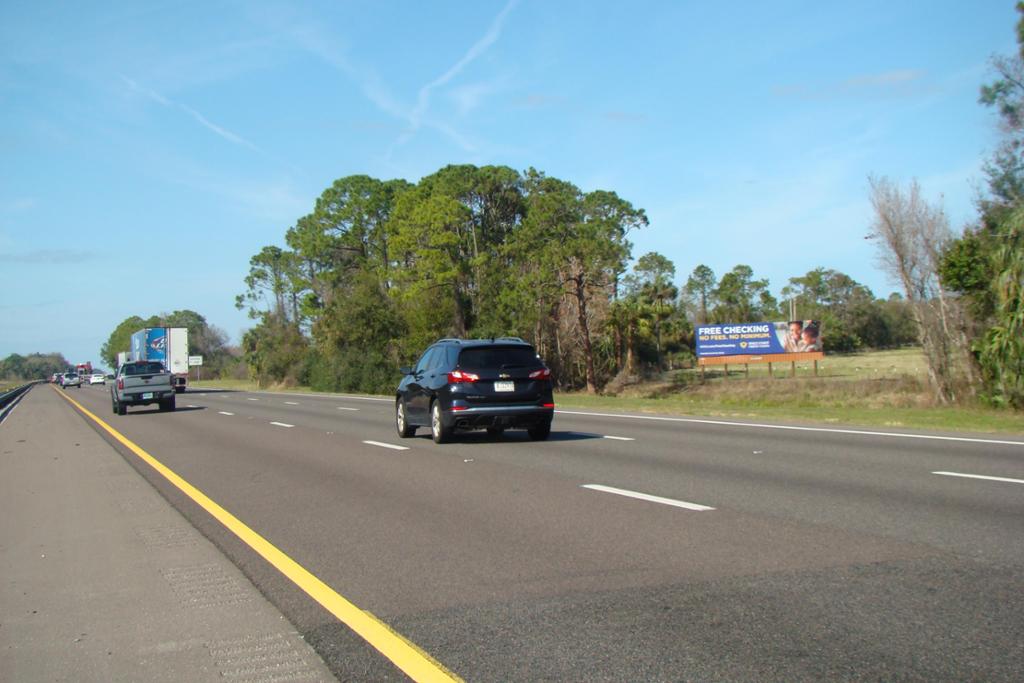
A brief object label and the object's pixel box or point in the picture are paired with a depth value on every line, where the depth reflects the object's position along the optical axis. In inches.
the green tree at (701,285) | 4498.0
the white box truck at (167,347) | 2075.5
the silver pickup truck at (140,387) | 1262.3
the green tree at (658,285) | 2437.3
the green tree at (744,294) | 4197.8
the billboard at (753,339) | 2039.9
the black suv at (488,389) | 609.6
